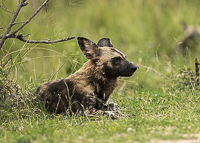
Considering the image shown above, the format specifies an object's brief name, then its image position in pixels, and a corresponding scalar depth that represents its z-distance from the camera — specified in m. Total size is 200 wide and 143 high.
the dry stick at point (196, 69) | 13.42
